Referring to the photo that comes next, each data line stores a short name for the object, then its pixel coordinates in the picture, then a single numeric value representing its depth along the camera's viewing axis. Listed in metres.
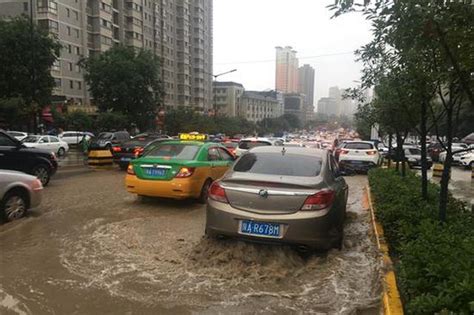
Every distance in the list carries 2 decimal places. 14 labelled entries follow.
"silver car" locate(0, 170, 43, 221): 7.59
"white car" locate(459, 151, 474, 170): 26.59
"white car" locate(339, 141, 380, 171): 19.27
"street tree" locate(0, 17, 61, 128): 32.38
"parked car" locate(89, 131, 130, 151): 22.46
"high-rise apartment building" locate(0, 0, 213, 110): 58.50
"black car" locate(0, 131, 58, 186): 11.51
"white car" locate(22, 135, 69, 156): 27.07
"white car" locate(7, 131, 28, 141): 30.62
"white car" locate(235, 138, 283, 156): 17.97
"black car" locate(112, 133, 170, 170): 17.69
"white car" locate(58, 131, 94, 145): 41.24
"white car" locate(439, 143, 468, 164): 28.72
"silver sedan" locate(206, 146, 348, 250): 5.35
